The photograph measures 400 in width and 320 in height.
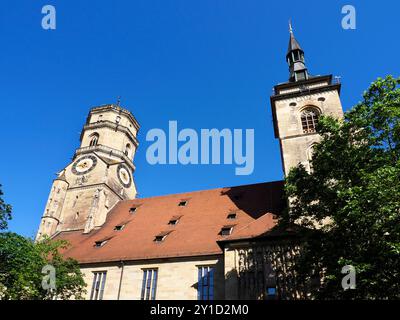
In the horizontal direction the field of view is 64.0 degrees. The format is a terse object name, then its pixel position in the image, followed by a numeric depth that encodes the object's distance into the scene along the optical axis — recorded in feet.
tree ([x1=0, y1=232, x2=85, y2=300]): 52.54
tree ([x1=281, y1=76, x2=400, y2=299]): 31.17
